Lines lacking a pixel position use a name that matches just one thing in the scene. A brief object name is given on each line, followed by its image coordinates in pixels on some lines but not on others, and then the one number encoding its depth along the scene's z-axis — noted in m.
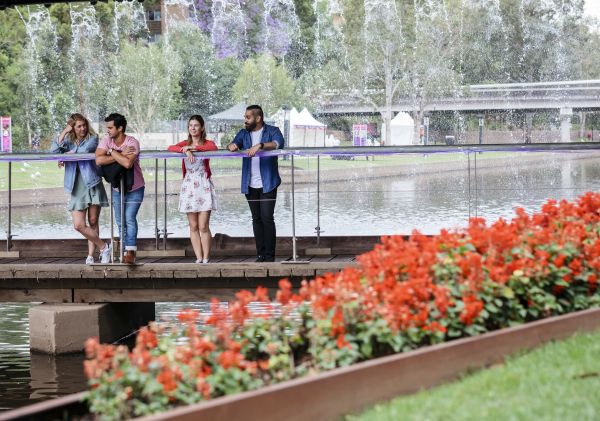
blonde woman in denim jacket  14.15
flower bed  6.66
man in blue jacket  13.59
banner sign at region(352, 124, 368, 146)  51.77
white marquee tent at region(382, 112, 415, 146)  51.84
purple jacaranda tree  57.28
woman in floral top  13.56
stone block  13.51
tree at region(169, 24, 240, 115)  57.50
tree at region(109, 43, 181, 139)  53.16
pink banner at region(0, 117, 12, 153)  42.84
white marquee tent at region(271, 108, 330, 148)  52.38
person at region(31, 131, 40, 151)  52.19
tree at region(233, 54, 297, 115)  54.38
